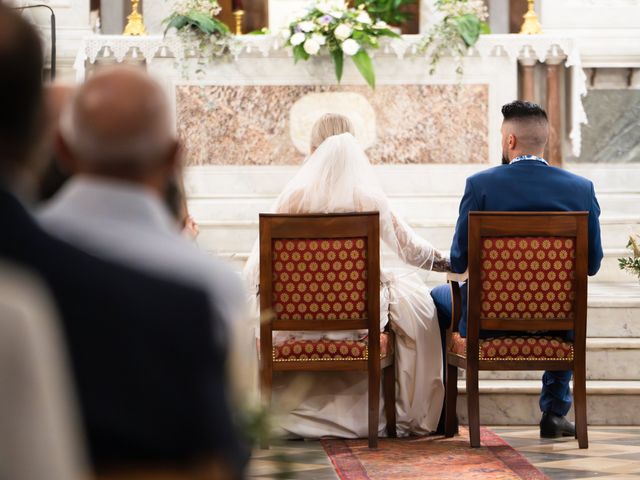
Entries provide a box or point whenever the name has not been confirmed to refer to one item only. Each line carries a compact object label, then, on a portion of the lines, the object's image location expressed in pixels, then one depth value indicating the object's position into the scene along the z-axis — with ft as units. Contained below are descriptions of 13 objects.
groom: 34.48
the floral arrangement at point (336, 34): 50.26
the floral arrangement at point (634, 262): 32.41
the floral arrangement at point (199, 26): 51.24
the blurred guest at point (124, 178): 8.59
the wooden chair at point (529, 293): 32.85
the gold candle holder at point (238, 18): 54.80
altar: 52.22
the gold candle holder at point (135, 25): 54.13
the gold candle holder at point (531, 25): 54.35
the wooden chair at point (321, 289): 33.03
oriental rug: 30.18
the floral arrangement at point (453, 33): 51.77
